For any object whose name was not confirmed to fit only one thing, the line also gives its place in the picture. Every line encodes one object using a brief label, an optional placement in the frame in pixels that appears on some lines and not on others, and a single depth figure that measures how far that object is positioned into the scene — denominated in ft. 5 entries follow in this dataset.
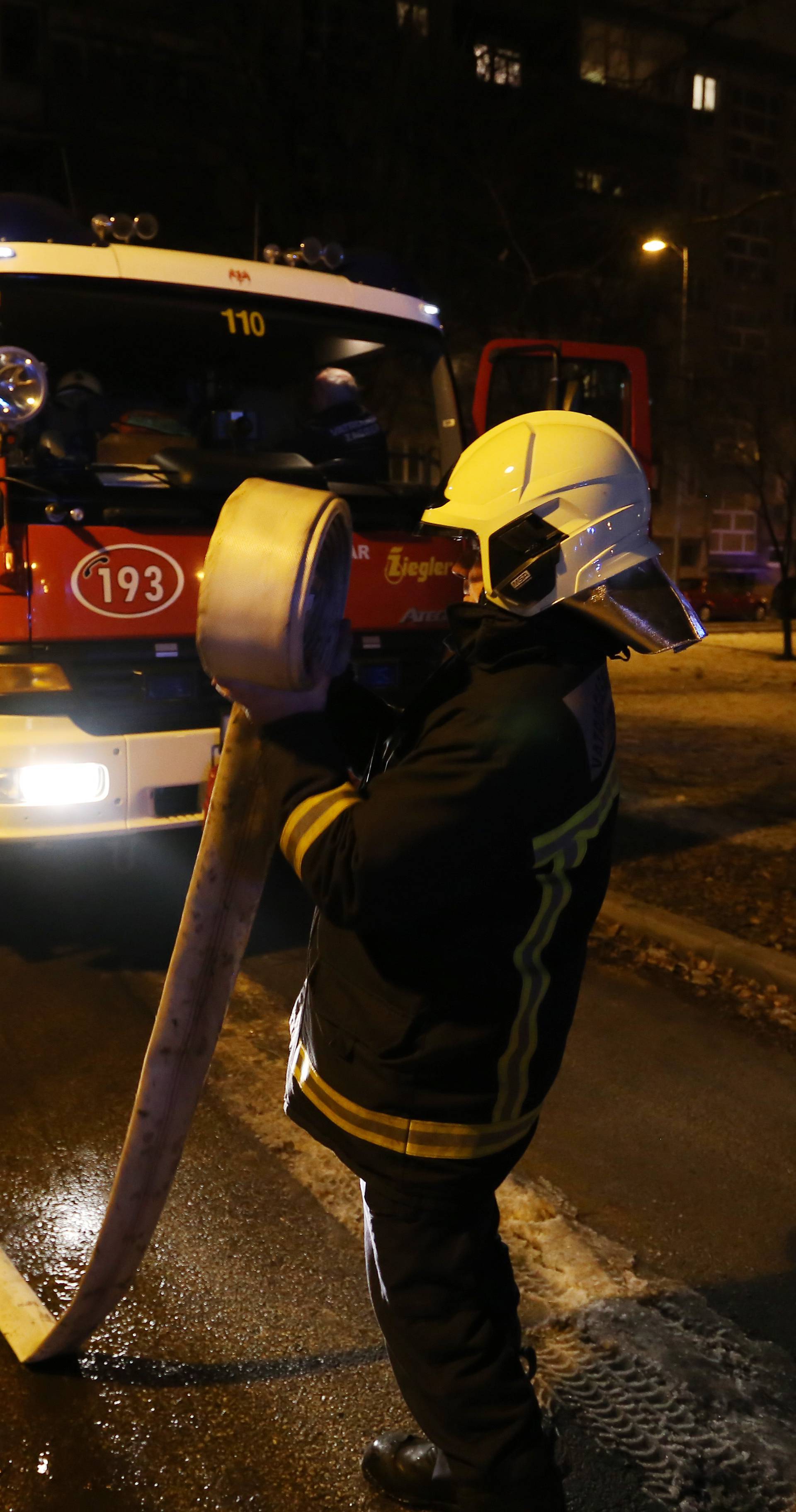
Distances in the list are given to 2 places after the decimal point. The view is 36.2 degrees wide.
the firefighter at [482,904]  5.36
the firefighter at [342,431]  18.26
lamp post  59.57
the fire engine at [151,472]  15.39
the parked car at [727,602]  106.22
